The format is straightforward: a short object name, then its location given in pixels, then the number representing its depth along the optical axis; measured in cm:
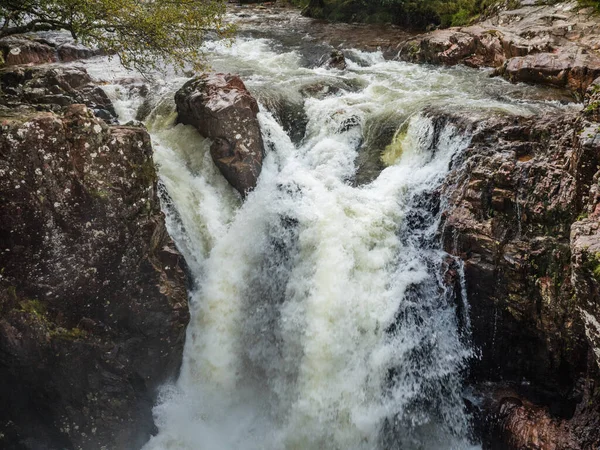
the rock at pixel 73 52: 1509
